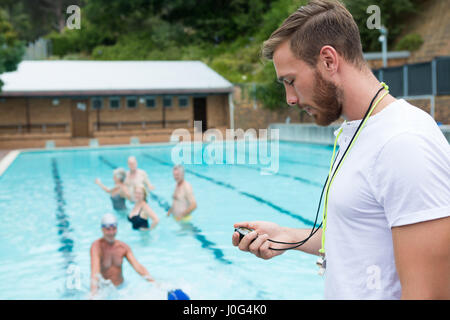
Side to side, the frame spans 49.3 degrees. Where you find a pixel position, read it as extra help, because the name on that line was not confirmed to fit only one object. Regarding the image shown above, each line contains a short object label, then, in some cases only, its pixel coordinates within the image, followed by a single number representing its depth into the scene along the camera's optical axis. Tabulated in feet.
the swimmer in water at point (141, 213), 22.33
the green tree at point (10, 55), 52.28
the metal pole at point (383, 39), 61.88
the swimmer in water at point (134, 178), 26.16
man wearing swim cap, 15.80
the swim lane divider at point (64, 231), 20.52
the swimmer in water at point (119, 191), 26.63
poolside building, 75.15
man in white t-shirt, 3.55
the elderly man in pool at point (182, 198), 23.99
